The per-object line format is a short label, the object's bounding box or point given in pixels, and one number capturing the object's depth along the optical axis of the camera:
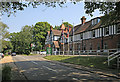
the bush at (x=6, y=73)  7.64
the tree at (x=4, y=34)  54.51
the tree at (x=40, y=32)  67.31
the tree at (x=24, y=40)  78.24
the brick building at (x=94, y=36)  28.67
